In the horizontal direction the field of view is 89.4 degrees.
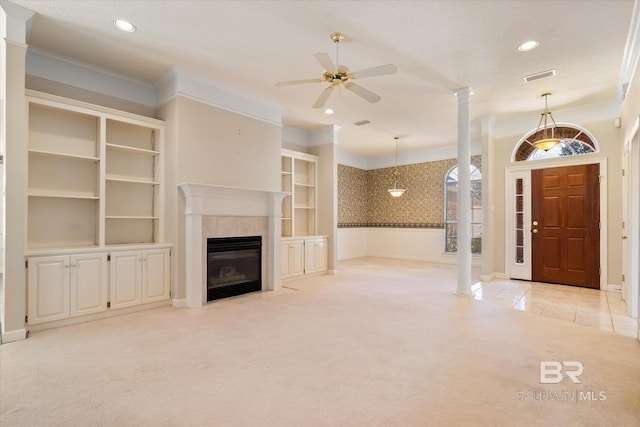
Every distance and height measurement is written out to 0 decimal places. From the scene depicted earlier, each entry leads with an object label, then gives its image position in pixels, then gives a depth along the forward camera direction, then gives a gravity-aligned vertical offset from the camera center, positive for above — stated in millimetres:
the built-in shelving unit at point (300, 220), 6199 -85
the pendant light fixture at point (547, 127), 5664 +1628
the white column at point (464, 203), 4934 +210
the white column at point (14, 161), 3068 +524
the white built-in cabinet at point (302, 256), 6074 -799
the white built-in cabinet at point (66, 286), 3359 -778
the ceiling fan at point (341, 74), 3000 +1390
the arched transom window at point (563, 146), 5582 +1276
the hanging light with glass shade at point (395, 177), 9695 +1188
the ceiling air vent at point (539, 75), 4209 +1886
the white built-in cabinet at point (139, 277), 3924 -783
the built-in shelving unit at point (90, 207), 3537 +104
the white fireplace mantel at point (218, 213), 4363 +50
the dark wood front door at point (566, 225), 5461 -148
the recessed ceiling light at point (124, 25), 3229 +1943
